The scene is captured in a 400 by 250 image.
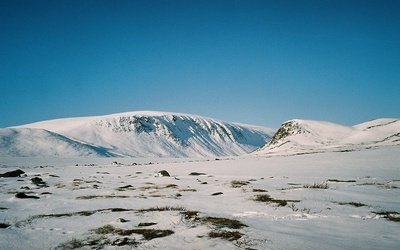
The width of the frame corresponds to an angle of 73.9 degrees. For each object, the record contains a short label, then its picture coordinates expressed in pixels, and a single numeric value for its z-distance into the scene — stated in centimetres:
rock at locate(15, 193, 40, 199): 987
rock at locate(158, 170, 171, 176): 2138
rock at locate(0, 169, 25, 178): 2134
